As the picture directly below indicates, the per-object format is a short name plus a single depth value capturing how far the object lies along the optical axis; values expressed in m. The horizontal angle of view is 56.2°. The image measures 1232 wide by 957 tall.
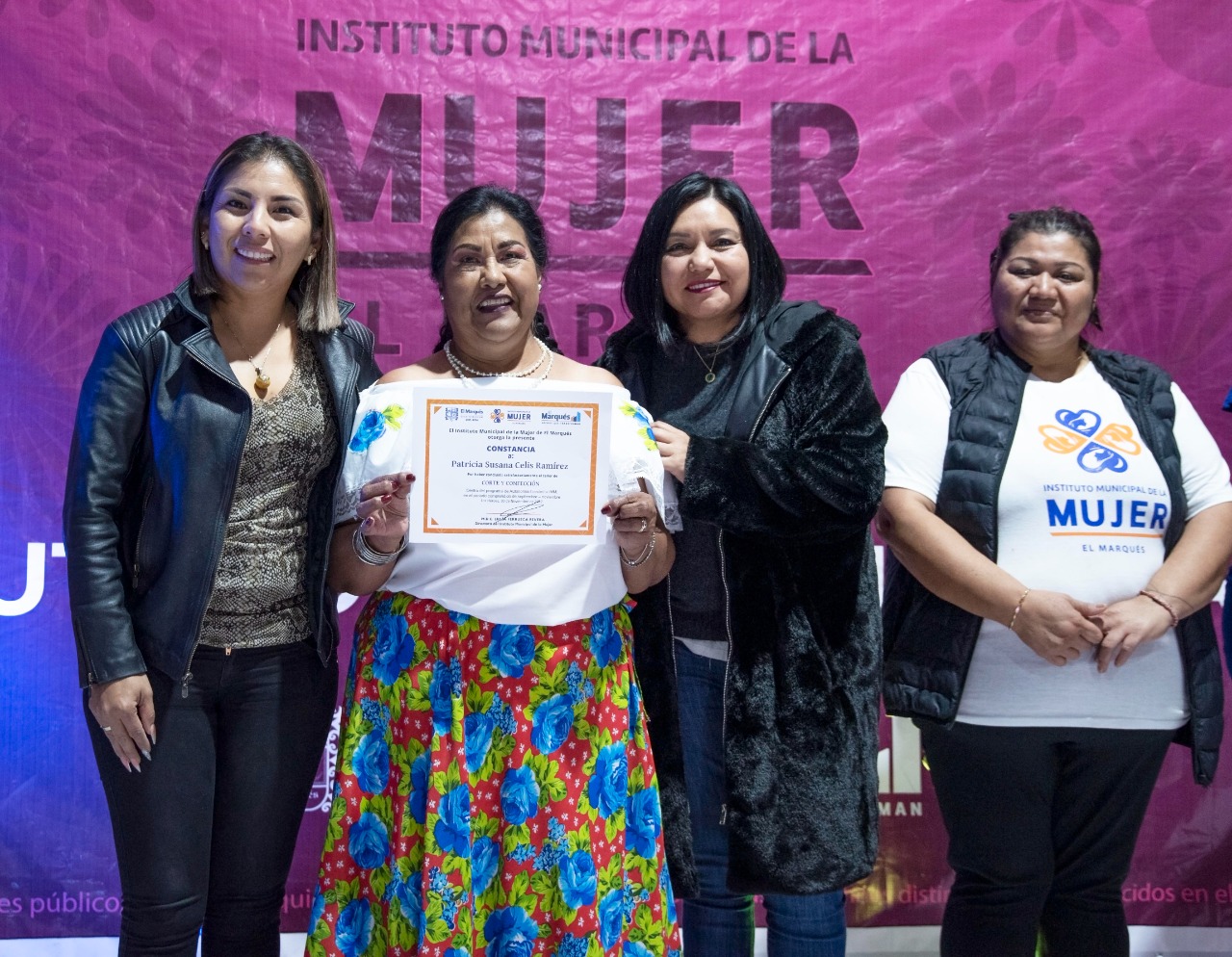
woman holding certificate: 1.89
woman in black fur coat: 2.09
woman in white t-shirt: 2.31
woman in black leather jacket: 1.92
